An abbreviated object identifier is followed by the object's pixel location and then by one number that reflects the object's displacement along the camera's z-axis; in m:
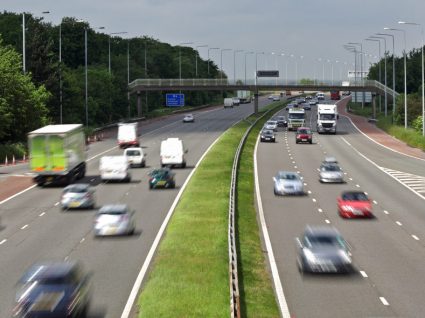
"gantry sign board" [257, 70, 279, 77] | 194.02
